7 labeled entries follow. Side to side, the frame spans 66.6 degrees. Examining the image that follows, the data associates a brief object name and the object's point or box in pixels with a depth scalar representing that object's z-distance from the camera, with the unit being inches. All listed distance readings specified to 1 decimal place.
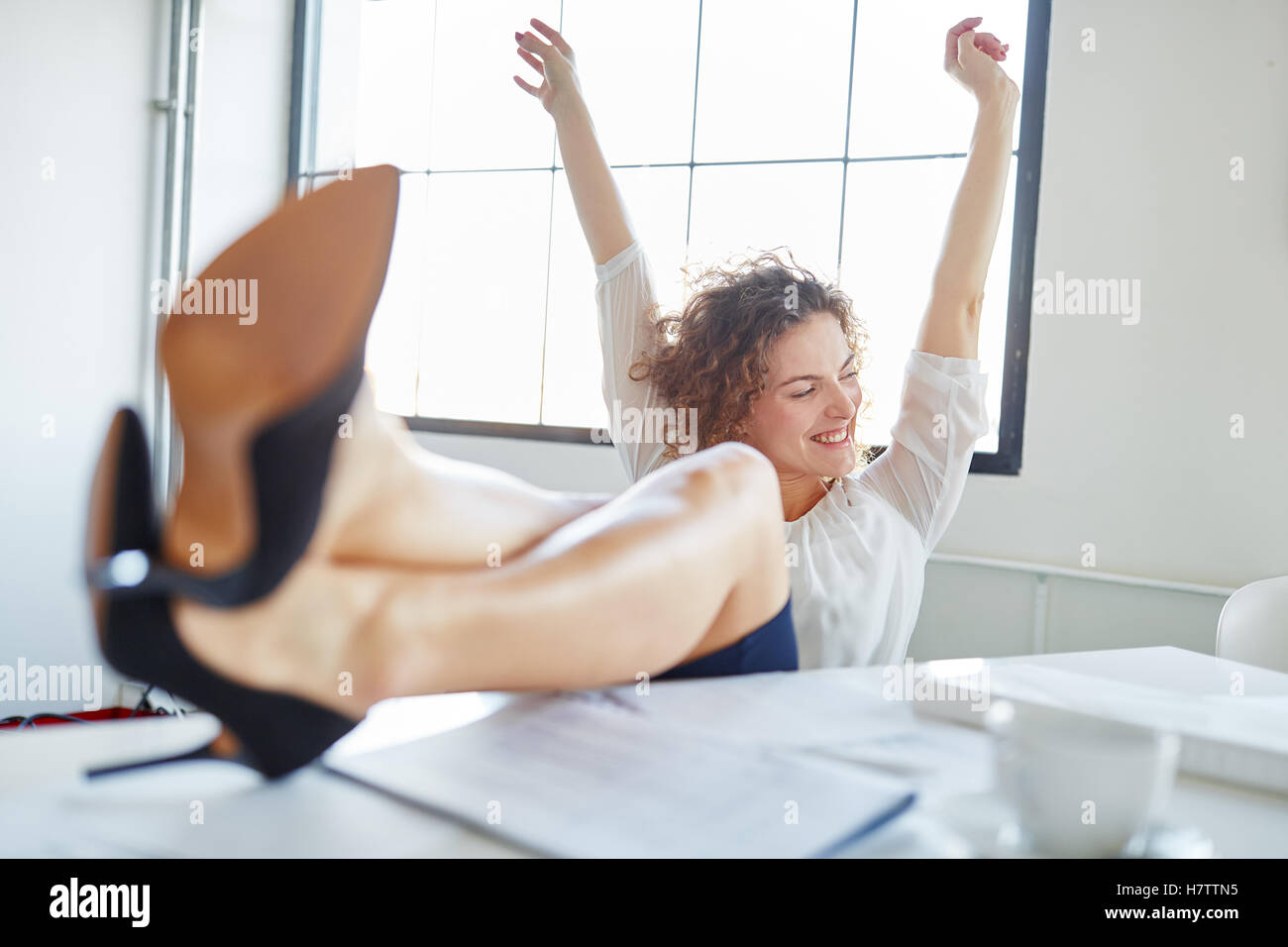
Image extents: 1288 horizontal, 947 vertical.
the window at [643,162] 90.7
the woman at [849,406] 46.4
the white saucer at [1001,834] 18.1
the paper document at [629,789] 17.5
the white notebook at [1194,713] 22.4
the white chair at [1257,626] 45.7
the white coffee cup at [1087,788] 17.5
